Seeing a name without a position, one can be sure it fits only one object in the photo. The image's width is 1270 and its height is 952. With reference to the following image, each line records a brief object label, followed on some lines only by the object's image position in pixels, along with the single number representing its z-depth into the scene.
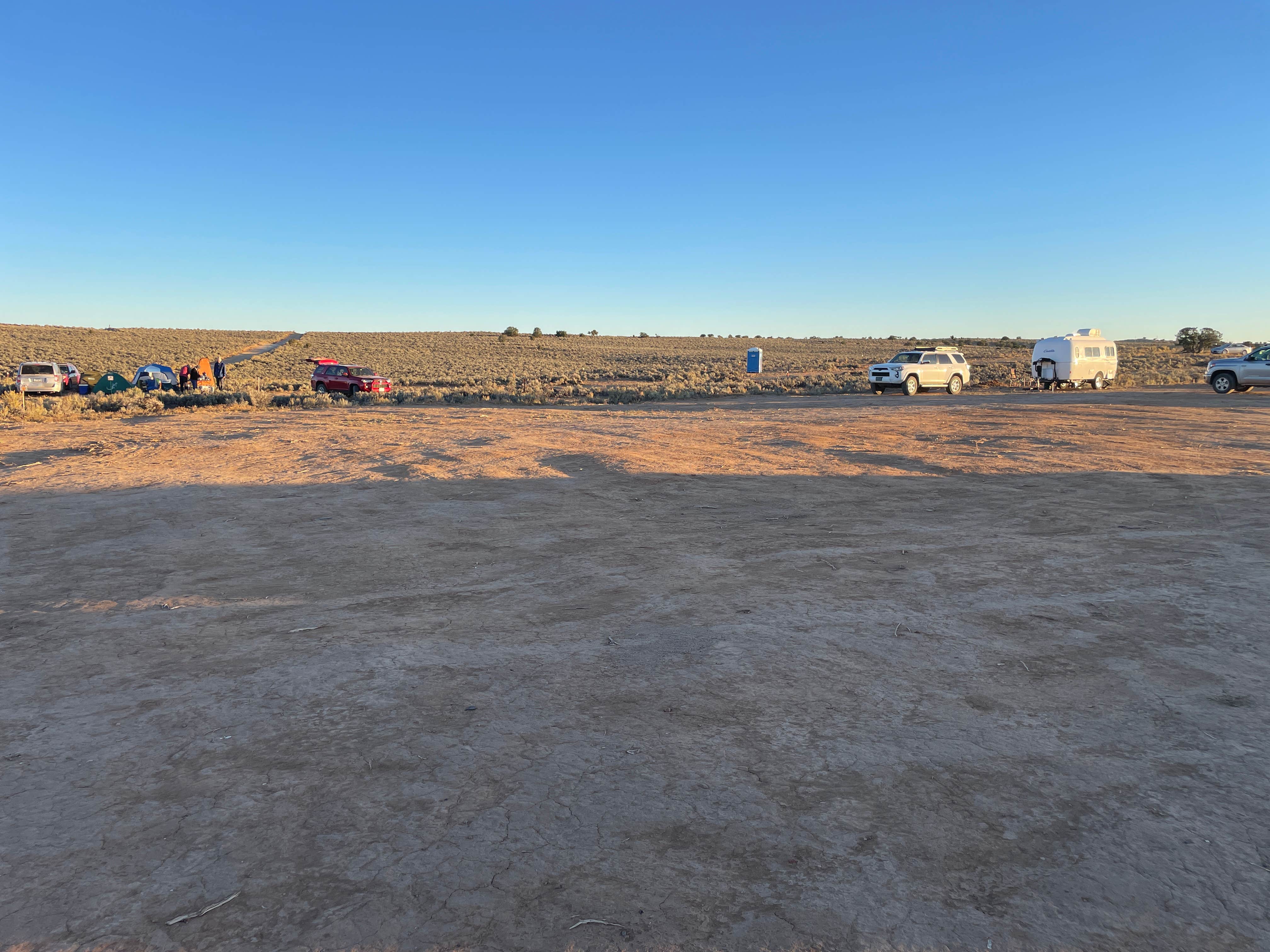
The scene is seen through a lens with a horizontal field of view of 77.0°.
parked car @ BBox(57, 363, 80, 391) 34.75
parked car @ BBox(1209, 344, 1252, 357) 65.75
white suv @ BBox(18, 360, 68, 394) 31.50
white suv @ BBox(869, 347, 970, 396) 31.88
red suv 31.00
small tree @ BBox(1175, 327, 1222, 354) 72.81
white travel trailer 35.25
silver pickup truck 29.95
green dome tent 33.00
